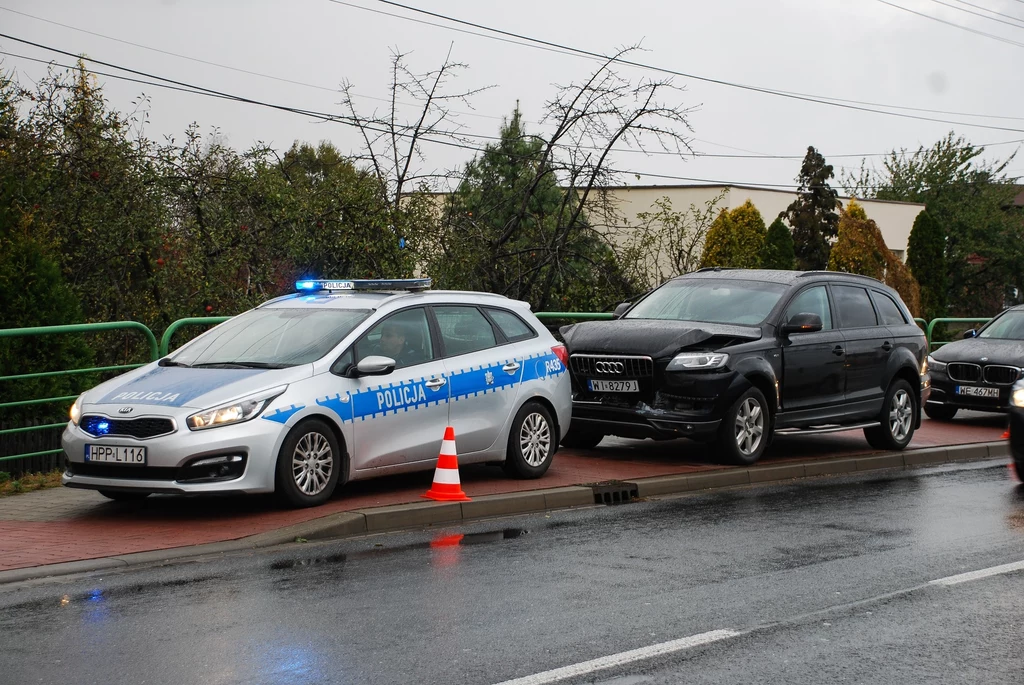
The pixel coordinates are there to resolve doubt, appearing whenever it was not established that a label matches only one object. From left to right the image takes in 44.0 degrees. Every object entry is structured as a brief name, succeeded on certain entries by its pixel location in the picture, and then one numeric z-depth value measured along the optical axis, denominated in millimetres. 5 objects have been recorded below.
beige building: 49719
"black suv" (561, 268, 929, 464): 12234
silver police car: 8922
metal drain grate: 10743
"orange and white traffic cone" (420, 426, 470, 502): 9852
